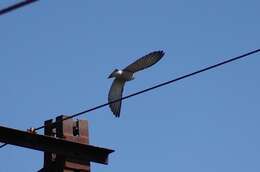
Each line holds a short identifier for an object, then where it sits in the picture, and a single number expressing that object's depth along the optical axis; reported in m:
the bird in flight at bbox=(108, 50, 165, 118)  17.72
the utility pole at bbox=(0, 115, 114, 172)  16.30
